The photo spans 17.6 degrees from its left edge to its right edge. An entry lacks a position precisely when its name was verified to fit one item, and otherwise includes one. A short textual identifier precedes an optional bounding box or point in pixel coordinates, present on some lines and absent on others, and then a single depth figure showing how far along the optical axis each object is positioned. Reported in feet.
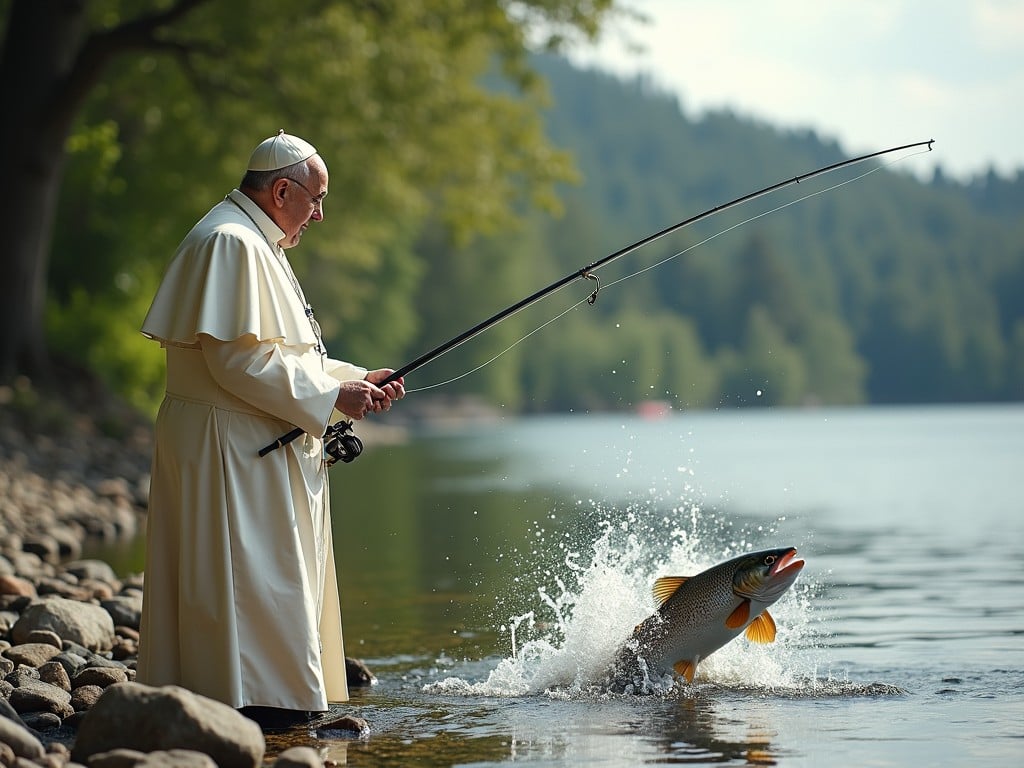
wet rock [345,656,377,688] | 51.01
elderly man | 39.96
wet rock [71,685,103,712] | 43.93
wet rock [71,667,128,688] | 45.88
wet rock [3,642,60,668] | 48.39
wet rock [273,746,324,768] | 33.88
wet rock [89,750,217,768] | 32.40
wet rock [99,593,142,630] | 58.39
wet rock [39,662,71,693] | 46.01
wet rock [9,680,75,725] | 42.96
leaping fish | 44.78
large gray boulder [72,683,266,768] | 34.81
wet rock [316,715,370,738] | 41.29
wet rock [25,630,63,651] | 51.38
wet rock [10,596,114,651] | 52.85
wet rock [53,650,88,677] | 47.90
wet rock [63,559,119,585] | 69.82
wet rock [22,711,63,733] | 41.50
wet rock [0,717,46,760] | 35.14
